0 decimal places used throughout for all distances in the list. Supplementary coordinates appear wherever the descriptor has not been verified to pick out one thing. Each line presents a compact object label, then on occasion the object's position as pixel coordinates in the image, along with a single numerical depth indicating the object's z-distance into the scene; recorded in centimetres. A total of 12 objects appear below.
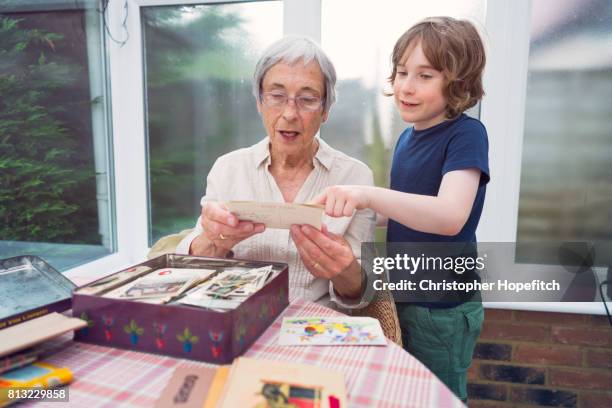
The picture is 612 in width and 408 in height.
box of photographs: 88
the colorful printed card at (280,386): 72
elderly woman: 137
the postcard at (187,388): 73
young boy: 130
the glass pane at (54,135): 199
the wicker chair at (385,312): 129
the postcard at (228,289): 95
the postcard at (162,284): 99
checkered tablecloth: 77
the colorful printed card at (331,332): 98
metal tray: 100
